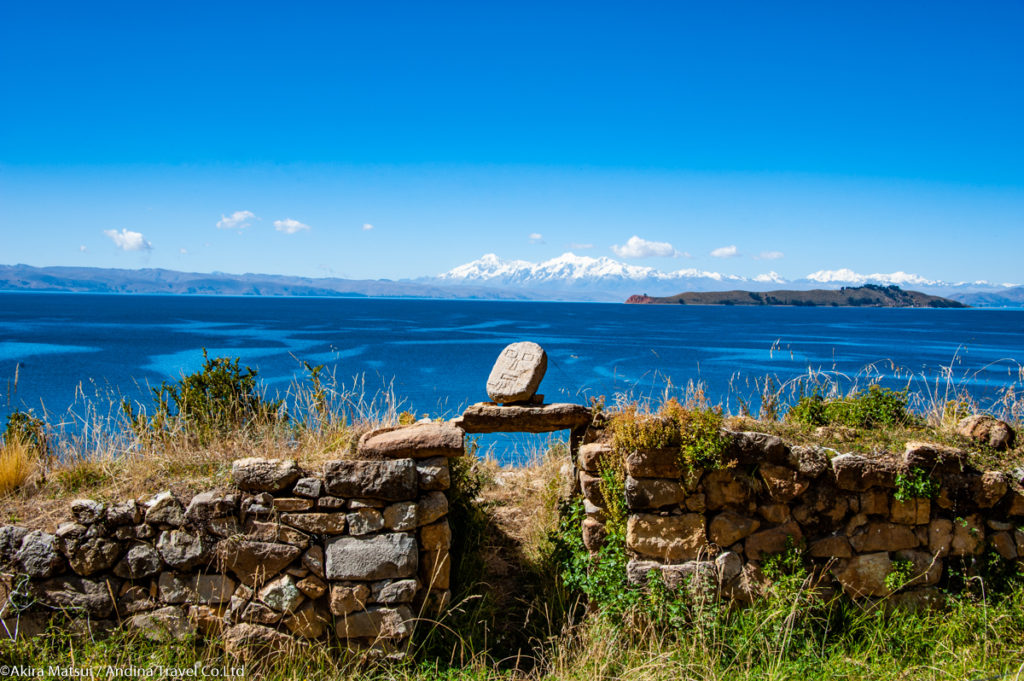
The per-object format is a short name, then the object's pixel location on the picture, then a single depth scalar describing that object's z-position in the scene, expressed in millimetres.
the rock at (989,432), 6348
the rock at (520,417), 6949
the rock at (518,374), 7012
